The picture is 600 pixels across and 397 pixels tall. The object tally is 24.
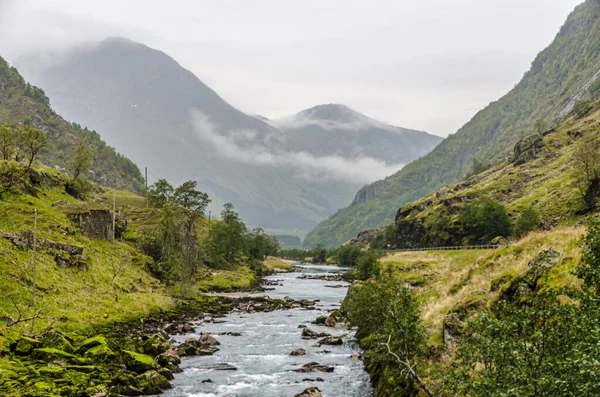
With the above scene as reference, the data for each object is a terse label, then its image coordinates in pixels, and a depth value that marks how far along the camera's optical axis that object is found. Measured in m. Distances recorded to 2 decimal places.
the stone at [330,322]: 68.31
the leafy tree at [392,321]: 29.19
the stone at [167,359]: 42.97
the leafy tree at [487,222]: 127.81
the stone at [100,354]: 40.00
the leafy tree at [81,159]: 127.88
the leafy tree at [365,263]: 142.88
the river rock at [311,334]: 60.12
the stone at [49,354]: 36.97
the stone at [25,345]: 37.16
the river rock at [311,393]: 34.72
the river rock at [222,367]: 44.94
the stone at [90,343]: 41.48
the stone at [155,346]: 45.12
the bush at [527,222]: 112.00
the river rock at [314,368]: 43.81
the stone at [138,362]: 39.47
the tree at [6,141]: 106.19
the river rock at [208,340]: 54.74
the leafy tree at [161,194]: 167.25
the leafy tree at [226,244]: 148.57
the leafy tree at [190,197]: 169.25
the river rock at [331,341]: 55.69
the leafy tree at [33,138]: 101.50
